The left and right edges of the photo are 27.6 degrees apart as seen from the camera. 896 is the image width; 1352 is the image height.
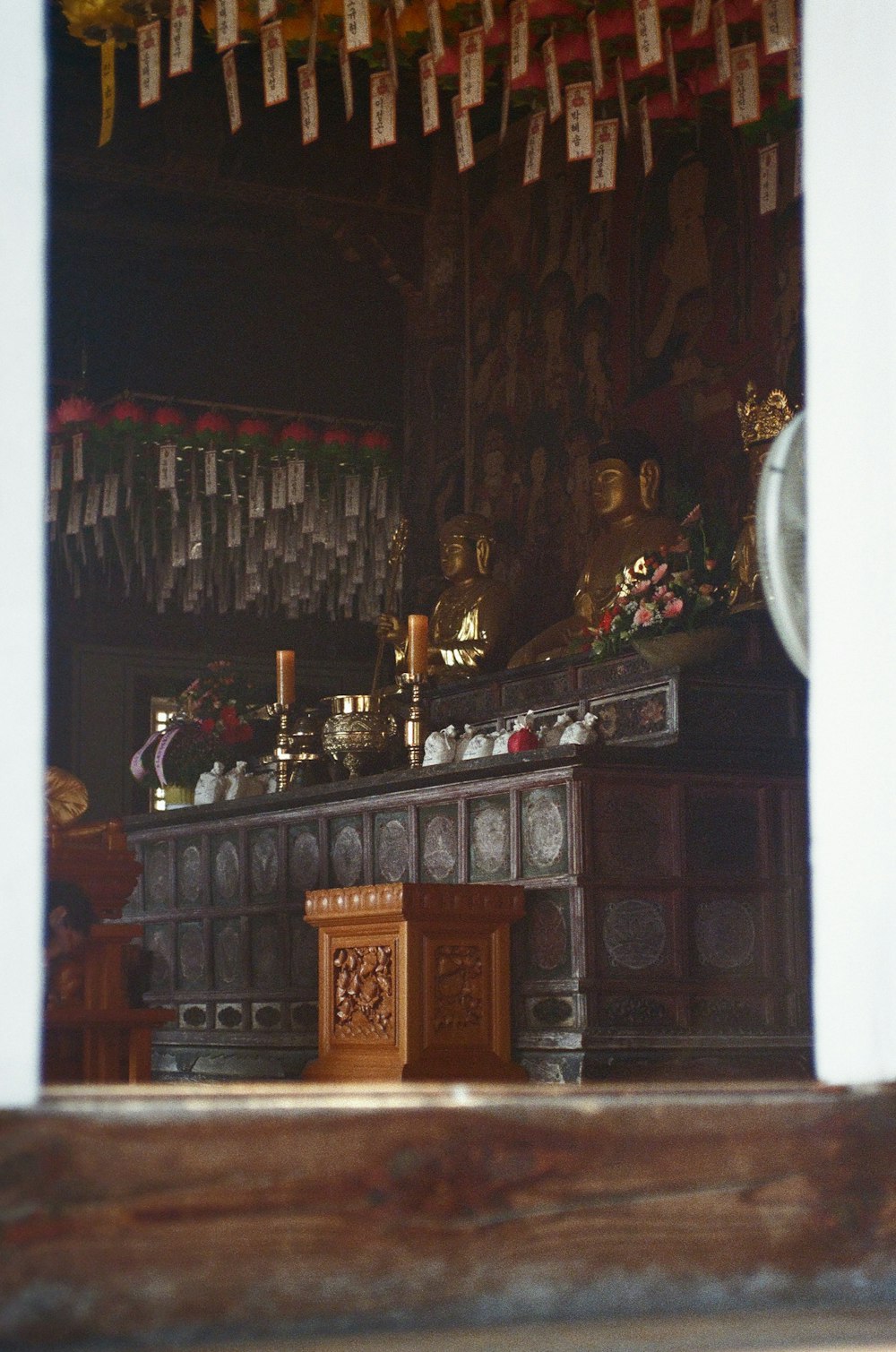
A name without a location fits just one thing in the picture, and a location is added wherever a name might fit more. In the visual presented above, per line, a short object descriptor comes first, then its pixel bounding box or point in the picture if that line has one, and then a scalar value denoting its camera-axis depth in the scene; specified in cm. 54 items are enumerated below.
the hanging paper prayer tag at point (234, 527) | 1012
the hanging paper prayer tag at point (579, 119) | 631
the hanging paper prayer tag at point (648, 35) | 579
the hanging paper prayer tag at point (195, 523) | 1016
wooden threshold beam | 192
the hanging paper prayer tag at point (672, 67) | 610
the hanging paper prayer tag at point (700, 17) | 573
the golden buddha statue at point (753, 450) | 675
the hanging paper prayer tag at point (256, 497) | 1004
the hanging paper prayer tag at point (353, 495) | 1009
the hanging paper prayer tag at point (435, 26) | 598
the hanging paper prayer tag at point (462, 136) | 608
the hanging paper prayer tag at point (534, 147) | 604
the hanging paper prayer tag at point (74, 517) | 998
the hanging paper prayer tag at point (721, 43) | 596
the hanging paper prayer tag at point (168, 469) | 984
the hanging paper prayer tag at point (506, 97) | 632
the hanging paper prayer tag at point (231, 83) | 611
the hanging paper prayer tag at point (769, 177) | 646
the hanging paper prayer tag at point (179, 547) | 1028
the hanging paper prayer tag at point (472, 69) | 604
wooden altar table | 545
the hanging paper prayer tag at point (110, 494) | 988
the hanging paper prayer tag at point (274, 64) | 591
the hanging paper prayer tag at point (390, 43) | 618
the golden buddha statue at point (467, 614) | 862
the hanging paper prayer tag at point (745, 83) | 595
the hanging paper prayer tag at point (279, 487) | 1003
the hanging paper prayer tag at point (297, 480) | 996
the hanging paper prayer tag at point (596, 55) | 611
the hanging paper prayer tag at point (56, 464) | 982
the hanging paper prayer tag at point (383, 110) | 625
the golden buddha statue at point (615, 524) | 780
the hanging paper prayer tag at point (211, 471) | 989
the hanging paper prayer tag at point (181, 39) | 577
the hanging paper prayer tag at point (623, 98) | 622
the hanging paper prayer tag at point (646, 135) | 612
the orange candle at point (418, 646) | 685
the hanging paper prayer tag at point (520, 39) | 607
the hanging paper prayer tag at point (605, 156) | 608
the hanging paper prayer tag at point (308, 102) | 626
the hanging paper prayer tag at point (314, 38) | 600
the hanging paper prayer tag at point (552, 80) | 610
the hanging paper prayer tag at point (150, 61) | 589
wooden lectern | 533
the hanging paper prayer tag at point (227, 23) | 572
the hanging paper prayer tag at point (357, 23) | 583
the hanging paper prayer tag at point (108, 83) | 613
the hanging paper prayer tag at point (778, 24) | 567
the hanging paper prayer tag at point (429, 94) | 613
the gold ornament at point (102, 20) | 610
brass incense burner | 728
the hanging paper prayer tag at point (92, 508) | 996
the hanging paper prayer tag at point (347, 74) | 600
